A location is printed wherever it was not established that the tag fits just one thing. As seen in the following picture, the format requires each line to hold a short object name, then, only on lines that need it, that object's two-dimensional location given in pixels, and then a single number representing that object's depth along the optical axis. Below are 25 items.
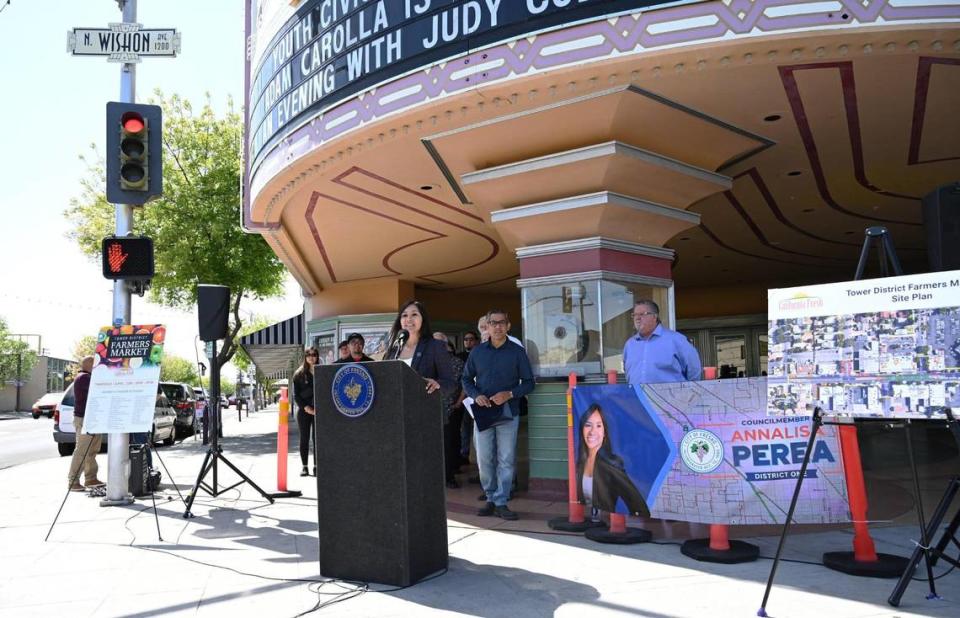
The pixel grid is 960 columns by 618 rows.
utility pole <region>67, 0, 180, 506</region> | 6.91
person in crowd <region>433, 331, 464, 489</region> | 7.68
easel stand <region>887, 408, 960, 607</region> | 3.38
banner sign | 4.12
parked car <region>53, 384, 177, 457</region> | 12.83
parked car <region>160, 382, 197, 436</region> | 17.84
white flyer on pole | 6.27
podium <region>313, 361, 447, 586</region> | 3.90
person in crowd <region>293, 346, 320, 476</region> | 8.56
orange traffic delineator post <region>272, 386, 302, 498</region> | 7.21
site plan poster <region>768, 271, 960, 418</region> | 3.17
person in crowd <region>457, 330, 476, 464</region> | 8.84
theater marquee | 5.48
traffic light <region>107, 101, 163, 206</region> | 6.89
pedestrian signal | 7.02
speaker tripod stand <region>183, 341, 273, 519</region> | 6.43
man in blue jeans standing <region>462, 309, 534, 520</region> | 5.97
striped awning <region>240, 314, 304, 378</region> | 19.30
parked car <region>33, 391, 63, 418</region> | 31.15
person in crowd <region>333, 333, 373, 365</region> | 7.91
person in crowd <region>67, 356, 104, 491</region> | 7.71
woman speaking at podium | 5.34
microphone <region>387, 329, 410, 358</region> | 5.67
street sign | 7.29
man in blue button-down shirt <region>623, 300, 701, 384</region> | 5.45
